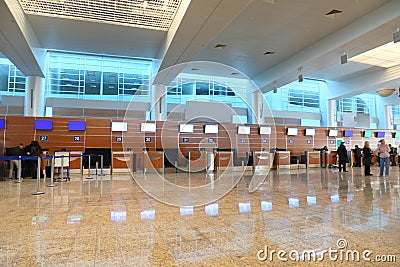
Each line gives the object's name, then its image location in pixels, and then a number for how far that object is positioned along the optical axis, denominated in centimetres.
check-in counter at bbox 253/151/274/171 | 1345
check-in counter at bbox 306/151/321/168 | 1574
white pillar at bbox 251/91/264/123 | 1678
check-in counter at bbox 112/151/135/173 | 1179
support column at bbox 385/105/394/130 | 2149
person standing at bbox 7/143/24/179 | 940
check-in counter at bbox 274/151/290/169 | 1446
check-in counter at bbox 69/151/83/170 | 1123
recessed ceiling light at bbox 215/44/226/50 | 1137
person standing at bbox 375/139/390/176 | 944
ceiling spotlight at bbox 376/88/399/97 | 781
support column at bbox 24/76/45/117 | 1270
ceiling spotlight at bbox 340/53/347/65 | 957
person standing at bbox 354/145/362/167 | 1600
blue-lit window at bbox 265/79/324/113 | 1948
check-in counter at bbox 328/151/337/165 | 1628
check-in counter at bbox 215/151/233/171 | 1259
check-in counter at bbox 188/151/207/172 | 1248
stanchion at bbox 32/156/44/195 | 583
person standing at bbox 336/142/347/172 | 1219
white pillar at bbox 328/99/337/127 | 1889
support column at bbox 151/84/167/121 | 1374
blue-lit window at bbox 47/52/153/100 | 1491
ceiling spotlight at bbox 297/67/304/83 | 1228
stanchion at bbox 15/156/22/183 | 828
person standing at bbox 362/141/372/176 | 1016
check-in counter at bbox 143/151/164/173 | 1129
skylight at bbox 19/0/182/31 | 792
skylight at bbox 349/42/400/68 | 1146
